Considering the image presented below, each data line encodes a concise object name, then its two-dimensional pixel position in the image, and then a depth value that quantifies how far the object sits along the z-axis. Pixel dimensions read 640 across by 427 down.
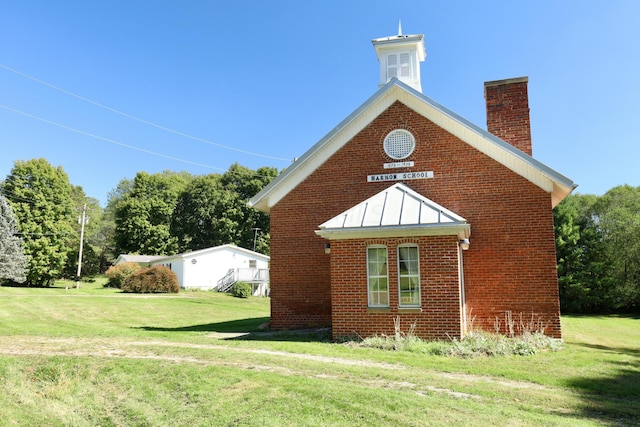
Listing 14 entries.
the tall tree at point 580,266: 35.81
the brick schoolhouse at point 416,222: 11.55
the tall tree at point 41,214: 42.19
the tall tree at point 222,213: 59.47
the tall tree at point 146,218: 58.44
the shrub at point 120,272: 39.59
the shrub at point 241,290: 38.69
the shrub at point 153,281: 34.38
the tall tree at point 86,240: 49.34
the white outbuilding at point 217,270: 42.22
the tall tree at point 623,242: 35.78
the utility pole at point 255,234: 56.99
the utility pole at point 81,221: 40.59
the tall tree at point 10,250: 37.19
